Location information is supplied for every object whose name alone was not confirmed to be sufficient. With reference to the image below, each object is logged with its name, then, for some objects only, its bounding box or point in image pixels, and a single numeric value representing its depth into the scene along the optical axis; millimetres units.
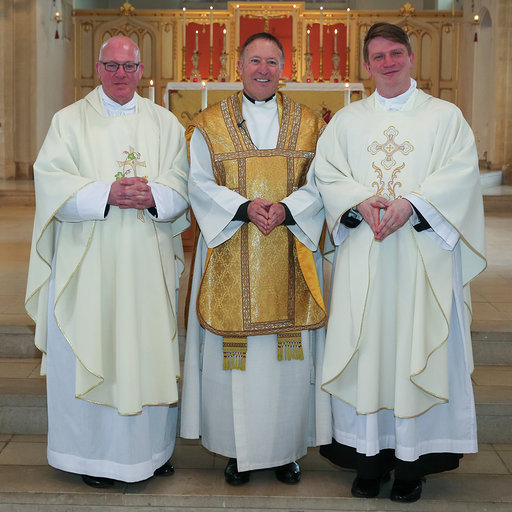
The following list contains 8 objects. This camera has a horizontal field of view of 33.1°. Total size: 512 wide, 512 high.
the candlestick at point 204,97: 5902
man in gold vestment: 3664
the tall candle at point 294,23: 13817
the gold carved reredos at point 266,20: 14016
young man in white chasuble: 3434
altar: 7113
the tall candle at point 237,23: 14094
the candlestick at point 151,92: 5660
